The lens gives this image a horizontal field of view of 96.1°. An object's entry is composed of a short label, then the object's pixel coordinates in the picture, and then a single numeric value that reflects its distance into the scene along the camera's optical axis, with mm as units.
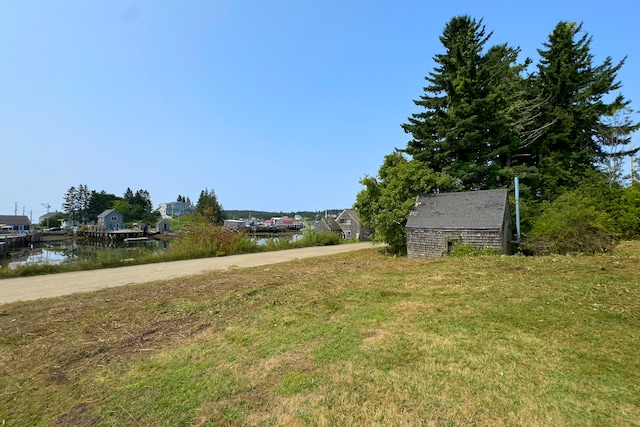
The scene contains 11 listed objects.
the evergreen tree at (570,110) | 20109
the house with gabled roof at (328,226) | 47353
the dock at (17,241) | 28422
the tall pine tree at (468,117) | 19969
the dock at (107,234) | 48781
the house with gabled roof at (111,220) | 60531
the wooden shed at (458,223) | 12445
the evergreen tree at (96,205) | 71812
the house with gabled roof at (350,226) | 43338
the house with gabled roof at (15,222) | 54719
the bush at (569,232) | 10938
